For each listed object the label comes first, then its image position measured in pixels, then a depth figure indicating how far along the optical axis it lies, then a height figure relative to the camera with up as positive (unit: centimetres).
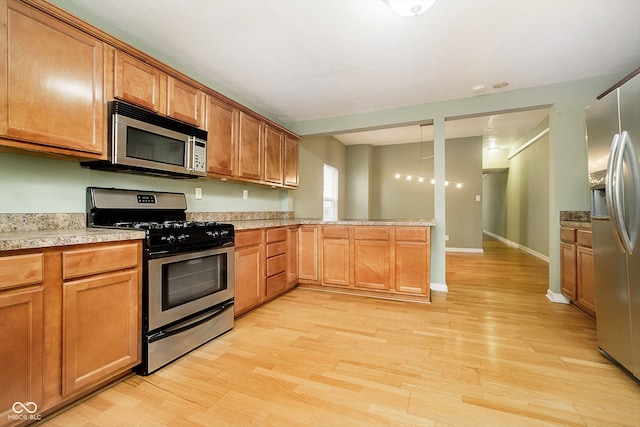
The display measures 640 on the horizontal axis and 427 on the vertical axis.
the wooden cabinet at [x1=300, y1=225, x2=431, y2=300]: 310 -55
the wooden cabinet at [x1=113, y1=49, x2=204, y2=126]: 185 +96
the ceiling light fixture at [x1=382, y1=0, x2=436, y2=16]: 171 +133
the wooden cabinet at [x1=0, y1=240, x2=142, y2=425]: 120 -53
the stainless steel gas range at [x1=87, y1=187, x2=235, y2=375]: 173 -41
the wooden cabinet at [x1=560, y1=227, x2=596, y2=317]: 252 -55
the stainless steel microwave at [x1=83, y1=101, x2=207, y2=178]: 181 +54
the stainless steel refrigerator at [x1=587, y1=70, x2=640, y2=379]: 156 -4
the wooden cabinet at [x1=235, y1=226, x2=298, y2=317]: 260 -54
